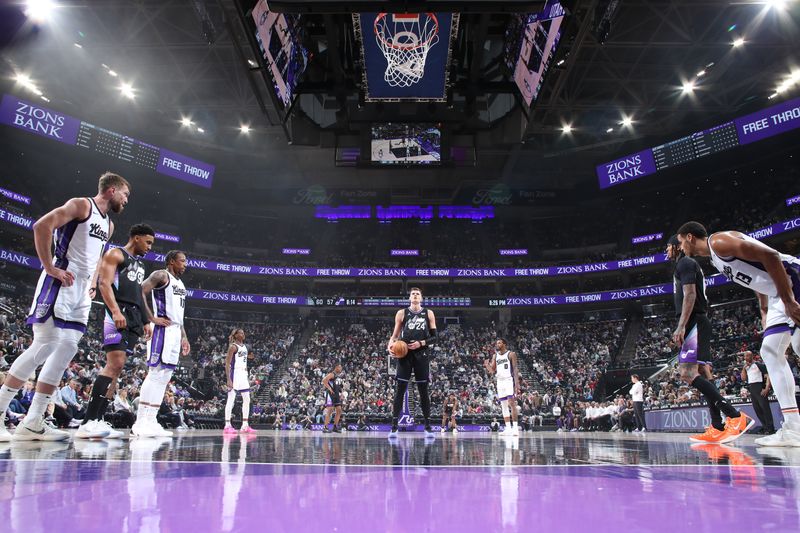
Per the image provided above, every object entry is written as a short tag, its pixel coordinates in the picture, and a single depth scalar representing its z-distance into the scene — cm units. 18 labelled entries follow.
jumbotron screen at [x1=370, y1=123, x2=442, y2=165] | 1561
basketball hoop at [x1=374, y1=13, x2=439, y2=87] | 1132
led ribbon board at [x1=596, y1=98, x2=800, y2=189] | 1962
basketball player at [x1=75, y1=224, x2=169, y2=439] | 491
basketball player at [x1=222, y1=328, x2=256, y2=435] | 930
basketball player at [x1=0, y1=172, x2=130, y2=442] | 401
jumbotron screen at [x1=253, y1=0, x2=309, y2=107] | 1086
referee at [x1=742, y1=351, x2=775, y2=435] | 891
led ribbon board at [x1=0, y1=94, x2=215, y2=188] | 2011
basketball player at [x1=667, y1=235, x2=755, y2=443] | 504
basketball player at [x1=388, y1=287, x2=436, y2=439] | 674
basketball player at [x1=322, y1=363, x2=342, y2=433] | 1206
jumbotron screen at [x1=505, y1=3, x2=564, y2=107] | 1094
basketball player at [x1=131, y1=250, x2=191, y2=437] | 565
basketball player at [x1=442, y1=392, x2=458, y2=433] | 1703
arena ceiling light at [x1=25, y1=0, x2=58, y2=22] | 1448
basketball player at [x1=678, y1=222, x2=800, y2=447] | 412
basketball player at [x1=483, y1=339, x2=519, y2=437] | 962
